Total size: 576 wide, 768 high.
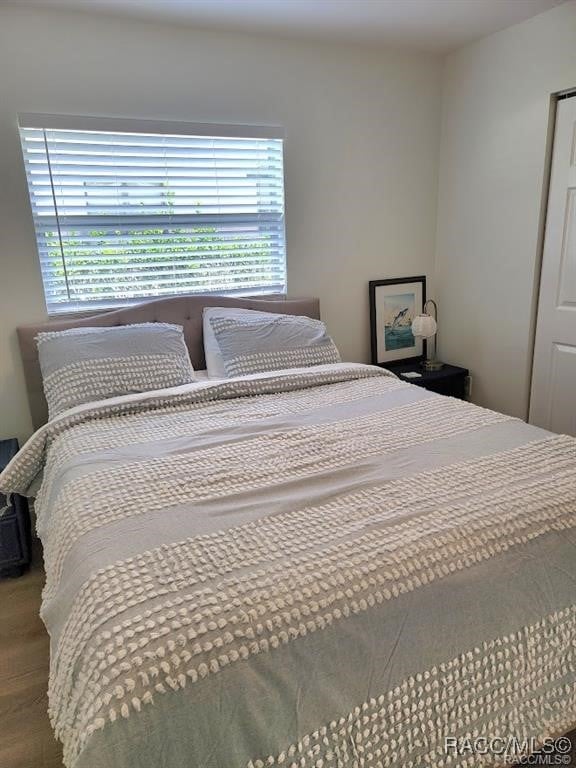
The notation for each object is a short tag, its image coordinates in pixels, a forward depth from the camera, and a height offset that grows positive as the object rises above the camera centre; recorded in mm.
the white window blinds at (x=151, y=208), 2461 +191
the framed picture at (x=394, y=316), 3320 -491
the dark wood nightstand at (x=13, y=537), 2127 -1149
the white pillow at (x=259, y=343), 2492 -484
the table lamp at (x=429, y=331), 3220 -570
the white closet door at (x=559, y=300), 2592 -347
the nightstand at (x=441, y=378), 3127 -835
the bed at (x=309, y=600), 892 -691
